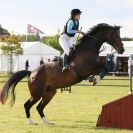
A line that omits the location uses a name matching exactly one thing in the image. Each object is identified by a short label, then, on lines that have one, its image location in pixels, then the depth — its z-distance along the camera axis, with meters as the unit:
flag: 82.35
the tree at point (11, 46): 61.50
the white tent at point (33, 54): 64.25
